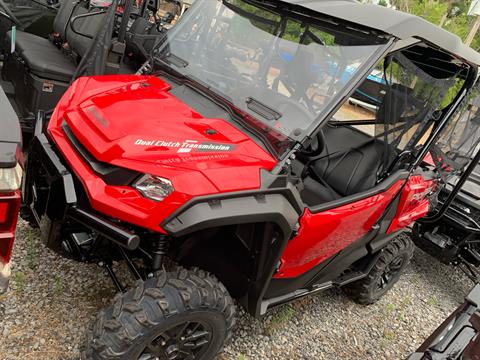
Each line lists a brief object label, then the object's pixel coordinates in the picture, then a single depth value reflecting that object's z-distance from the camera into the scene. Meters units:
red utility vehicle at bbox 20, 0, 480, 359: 2.01
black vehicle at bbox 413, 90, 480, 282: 3.82
